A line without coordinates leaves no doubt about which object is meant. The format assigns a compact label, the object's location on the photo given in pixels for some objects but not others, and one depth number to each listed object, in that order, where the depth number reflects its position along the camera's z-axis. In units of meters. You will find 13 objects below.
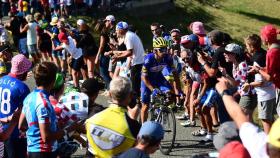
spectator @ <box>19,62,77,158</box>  8.66
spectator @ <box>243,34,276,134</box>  13.42
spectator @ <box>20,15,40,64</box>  25.53
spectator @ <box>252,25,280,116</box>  12.50
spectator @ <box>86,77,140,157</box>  7.98
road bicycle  14.18
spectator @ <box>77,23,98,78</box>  20.70
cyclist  14.57
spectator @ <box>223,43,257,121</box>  13.56
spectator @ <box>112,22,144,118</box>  16.25
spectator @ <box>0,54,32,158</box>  10.08
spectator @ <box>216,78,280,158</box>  5.63
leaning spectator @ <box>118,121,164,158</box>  7.15
